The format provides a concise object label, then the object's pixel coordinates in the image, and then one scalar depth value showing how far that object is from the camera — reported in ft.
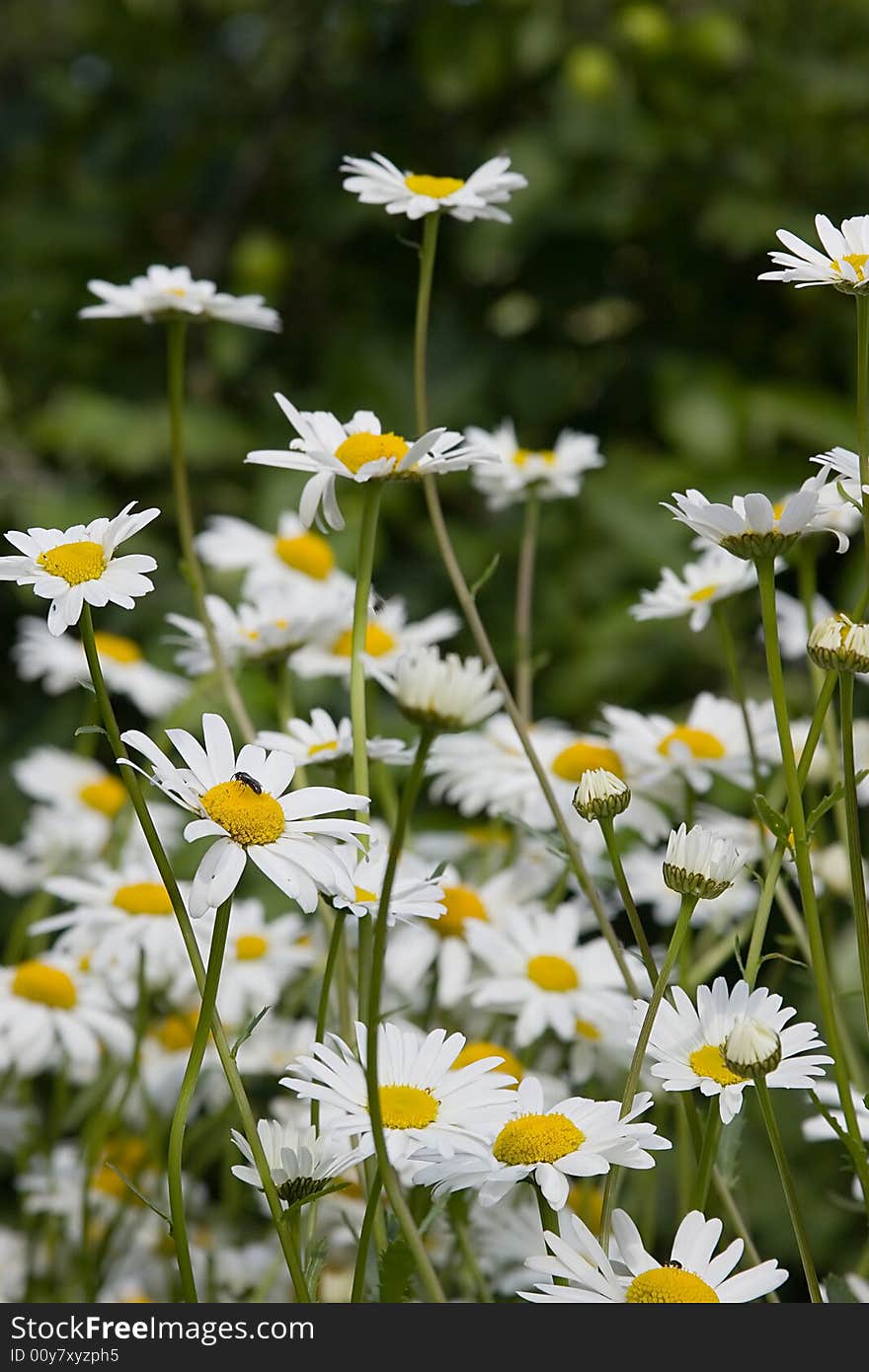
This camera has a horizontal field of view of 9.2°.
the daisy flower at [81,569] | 3.35
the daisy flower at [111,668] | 5.63
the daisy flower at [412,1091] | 3.37
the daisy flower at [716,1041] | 3.36
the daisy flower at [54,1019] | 4.02
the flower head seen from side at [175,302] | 3.81
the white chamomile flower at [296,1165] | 3.38
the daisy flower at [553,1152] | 3.32
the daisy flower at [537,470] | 4.07
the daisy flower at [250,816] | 3.30
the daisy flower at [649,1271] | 3.28
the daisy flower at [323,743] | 3.63
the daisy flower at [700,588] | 3.80
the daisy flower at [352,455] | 3.45
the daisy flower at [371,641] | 4.02
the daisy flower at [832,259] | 3.42
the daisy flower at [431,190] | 3.68
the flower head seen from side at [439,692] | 3.43
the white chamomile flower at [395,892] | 3.40
